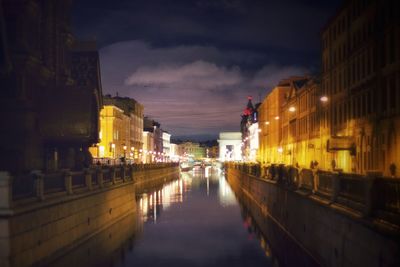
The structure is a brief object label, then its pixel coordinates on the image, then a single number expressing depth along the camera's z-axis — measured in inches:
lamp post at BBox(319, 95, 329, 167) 2564.0
